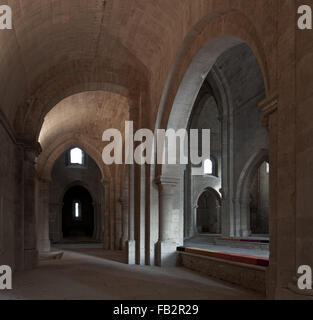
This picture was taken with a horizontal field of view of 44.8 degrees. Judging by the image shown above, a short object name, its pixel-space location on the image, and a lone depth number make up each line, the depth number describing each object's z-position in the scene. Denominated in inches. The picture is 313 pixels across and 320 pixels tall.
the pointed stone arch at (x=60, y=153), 754.8
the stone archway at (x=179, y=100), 310.5
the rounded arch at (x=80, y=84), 445.7
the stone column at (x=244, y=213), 748.0
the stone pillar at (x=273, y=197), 198.1
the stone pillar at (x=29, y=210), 422.2
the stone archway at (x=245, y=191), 747.4
